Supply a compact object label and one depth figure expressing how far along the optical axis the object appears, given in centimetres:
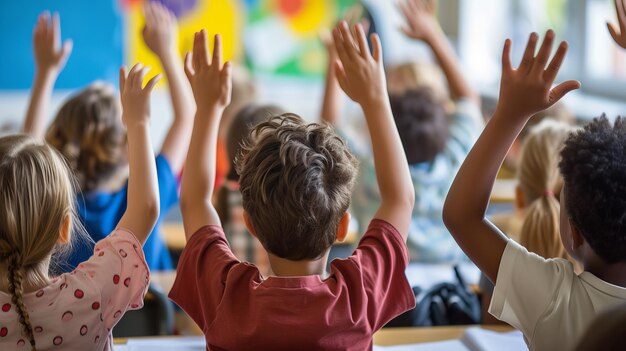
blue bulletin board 552
